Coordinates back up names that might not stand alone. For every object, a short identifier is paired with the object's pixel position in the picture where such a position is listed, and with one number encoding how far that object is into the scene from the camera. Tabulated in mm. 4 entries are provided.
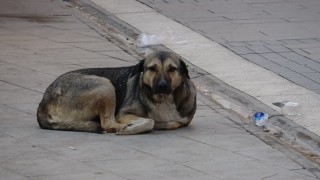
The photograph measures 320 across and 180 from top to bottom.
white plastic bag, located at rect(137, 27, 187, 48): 14008
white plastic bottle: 10164
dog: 9328
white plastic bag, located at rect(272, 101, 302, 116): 10539
